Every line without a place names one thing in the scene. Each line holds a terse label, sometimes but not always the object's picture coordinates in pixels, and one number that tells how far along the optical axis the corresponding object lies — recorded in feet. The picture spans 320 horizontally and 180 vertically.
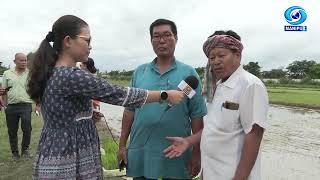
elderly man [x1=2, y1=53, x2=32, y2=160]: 14.21
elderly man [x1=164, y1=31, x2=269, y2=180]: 4.64
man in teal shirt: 5.89
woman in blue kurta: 4.65
